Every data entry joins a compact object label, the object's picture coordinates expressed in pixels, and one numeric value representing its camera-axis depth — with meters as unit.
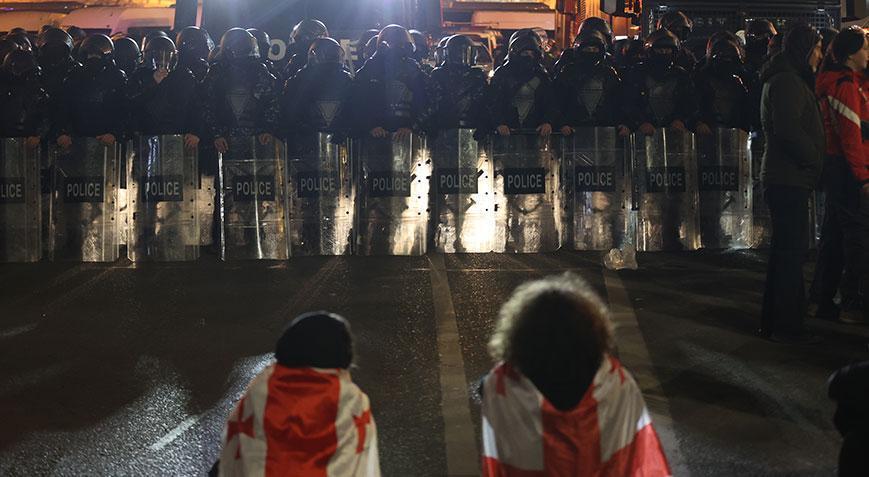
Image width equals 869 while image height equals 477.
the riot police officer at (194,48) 11.56
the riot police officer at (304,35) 12.91
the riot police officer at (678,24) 13.18
